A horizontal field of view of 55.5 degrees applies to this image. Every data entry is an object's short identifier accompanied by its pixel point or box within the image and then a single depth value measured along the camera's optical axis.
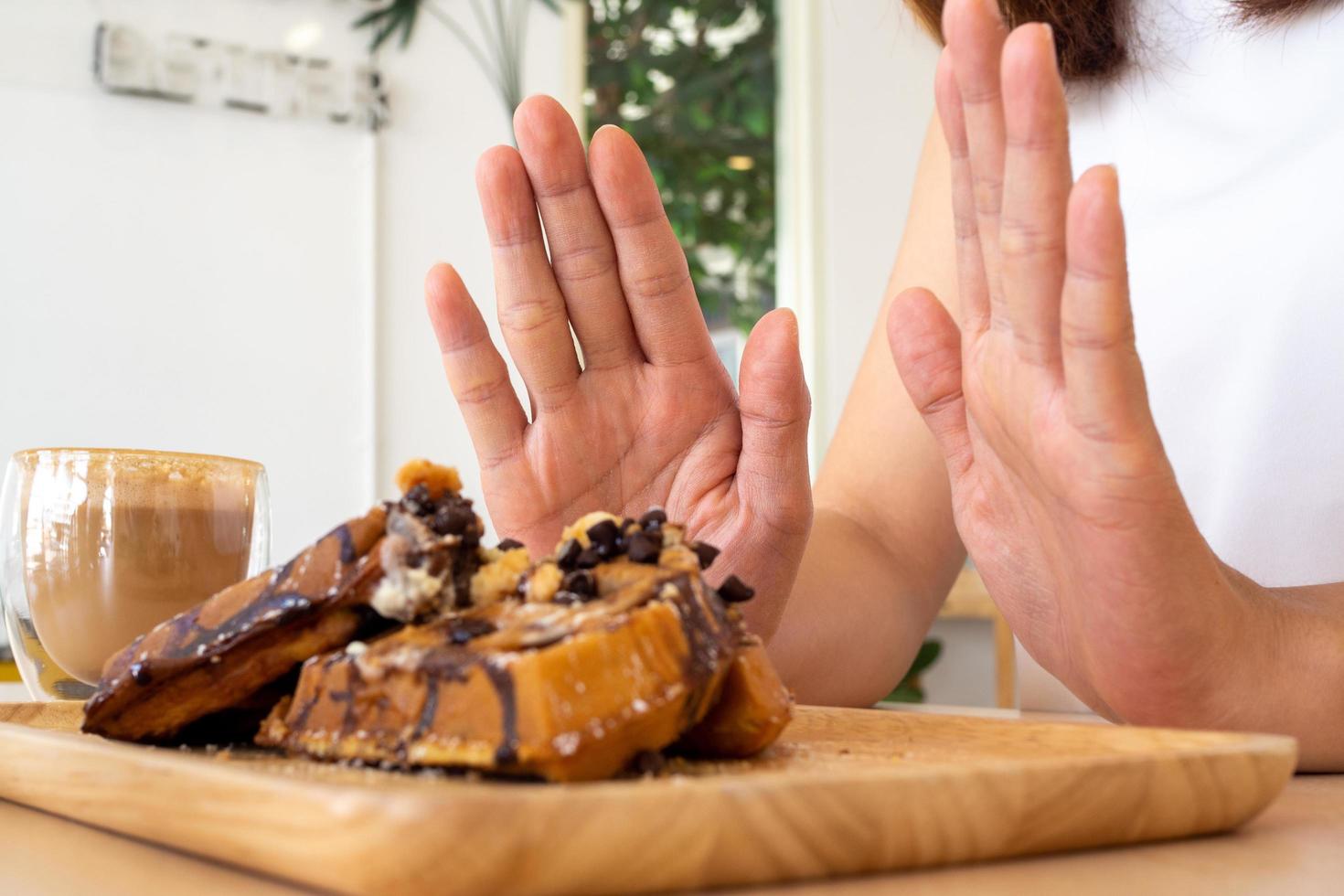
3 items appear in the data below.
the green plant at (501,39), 3.69
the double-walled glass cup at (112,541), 0.91
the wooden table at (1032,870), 0.40
